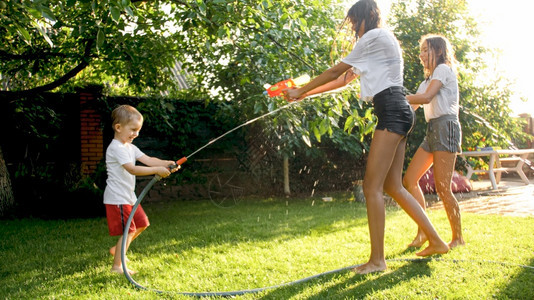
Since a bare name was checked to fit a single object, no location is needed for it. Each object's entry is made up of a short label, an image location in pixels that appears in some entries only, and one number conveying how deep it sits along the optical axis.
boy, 3.37
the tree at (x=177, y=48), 4.13
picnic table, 8.64
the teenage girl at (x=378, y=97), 2.95
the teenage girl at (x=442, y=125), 3.67
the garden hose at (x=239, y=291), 2.70
